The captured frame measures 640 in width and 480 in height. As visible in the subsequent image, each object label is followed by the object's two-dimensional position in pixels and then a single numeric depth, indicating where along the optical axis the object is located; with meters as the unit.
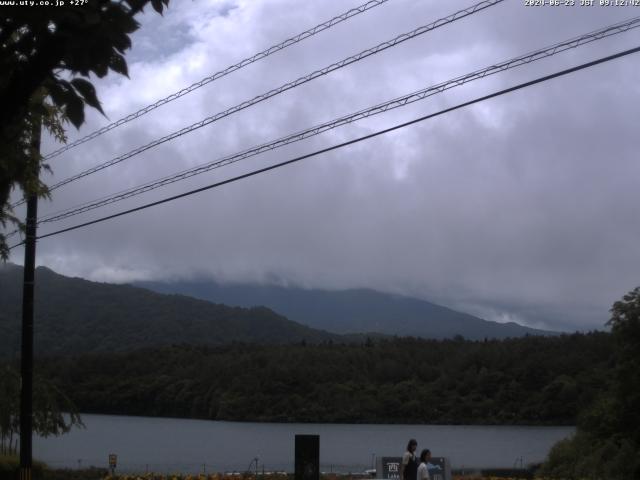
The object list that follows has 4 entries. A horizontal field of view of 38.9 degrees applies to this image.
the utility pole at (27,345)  19.03
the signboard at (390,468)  19.69
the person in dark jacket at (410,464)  16.38
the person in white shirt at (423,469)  15.63
